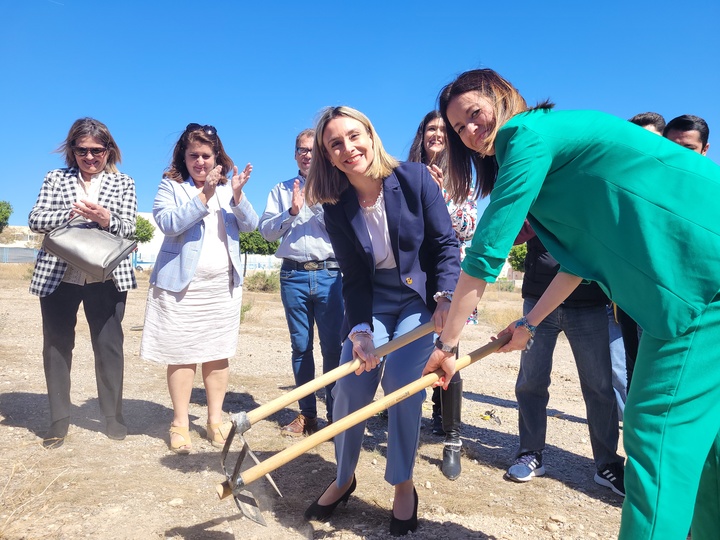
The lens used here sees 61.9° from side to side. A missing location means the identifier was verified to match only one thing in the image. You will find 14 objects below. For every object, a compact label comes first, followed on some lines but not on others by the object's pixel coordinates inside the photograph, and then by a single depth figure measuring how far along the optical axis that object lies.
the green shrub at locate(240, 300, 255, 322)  12.43
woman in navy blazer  3.05
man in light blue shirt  4.65
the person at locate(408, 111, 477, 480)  3.95
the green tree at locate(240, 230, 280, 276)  46.97
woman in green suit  1.80
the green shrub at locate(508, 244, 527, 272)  45.41
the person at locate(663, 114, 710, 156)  4.04
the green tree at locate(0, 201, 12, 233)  60.54
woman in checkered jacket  4.16
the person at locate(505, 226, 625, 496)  3.68
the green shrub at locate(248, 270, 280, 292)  25.19
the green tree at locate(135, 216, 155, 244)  58.97
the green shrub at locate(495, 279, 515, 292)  38.66
